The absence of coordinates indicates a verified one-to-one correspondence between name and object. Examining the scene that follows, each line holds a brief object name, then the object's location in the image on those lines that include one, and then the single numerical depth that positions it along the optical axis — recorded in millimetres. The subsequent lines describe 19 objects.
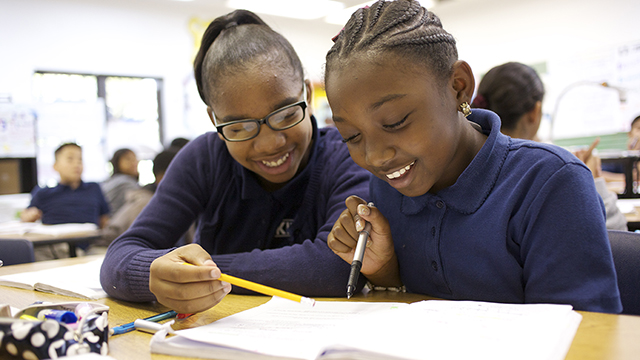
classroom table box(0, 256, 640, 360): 545
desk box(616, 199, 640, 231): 2166
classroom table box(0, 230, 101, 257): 2988
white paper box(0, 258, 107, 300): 1079
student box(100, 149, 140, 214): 4980
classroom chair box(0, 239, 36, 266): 1810
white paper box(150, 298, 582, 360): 514
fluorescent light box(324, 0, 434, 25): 7035
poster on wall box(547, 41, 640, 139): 5754
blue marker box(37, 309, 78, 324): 644
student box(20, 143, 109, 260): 4496
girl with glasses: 965
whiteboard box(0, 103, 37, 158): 5031
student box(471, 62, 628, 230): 1972
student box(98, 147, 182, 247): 3040
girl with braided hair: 751
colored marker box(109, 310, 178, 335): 748
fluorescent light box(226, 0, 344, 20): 6605
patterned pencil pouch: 576
